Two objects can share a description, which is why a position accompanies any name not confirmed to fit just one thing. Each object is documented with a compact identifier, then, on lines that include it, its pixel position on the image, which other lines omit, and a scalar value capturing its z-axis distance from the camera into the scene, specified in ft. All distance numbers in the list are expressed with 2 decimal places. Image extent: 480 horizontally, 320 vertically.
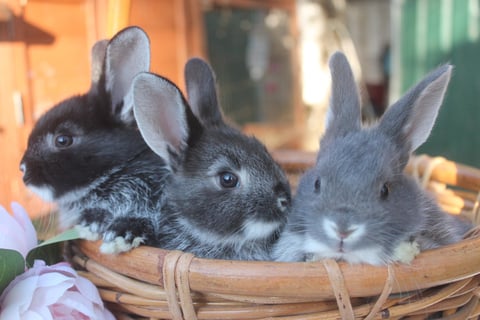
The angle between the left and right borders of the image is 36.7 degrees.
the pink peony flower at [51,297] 1.20
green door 4.37
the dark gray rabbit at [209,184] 1.43
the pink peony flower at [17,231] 1.31
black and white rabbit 1.53
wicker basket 1.16
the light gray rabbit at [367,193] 1.25
